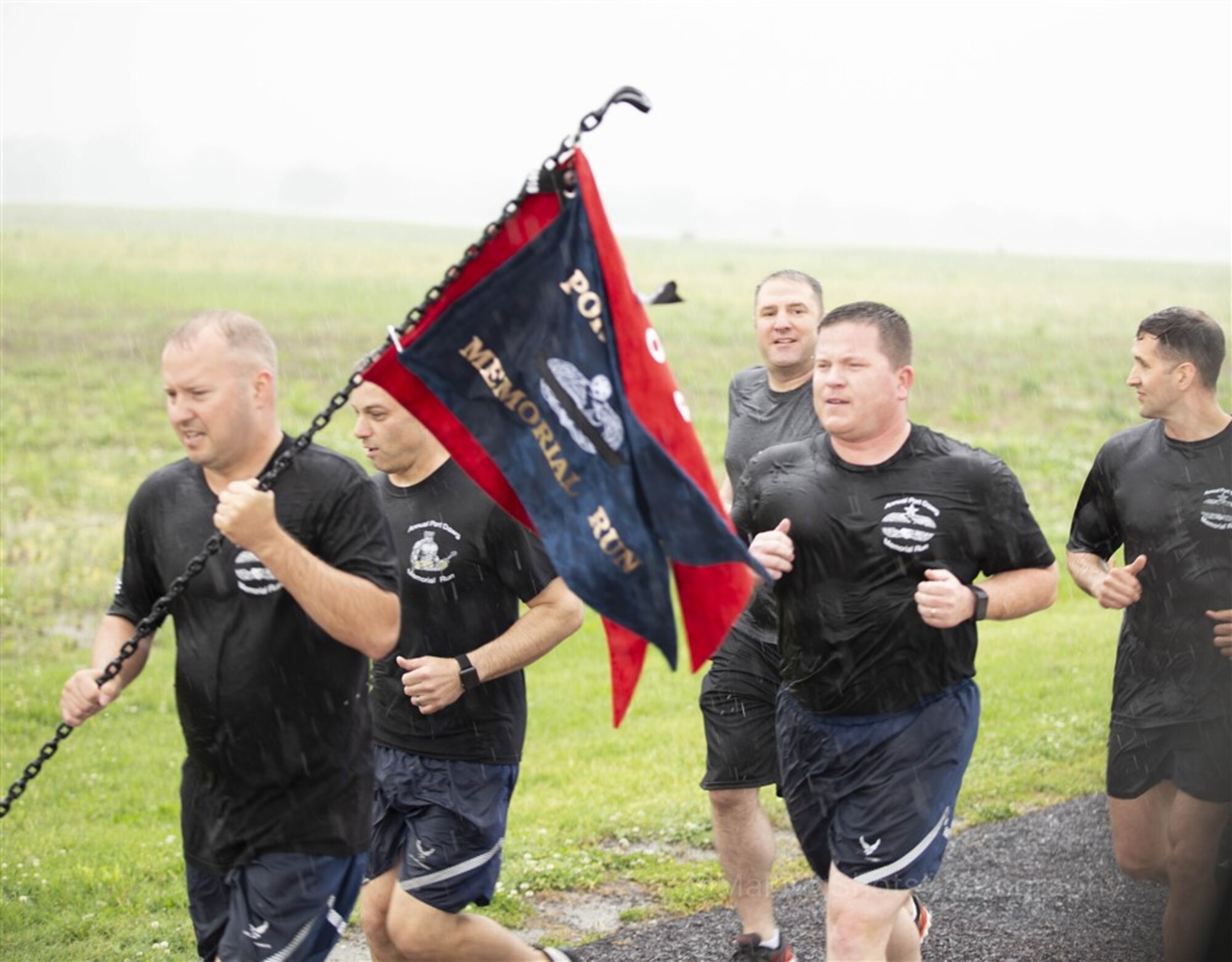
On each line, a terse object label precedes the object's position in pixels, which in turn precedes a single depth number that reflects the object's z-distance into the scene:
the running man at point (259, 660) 4.14
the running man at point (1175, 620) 5.73
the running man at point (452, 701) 5.14
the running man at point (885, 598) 4.83
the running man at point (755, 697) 6.11
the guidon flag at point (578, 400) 4.24
